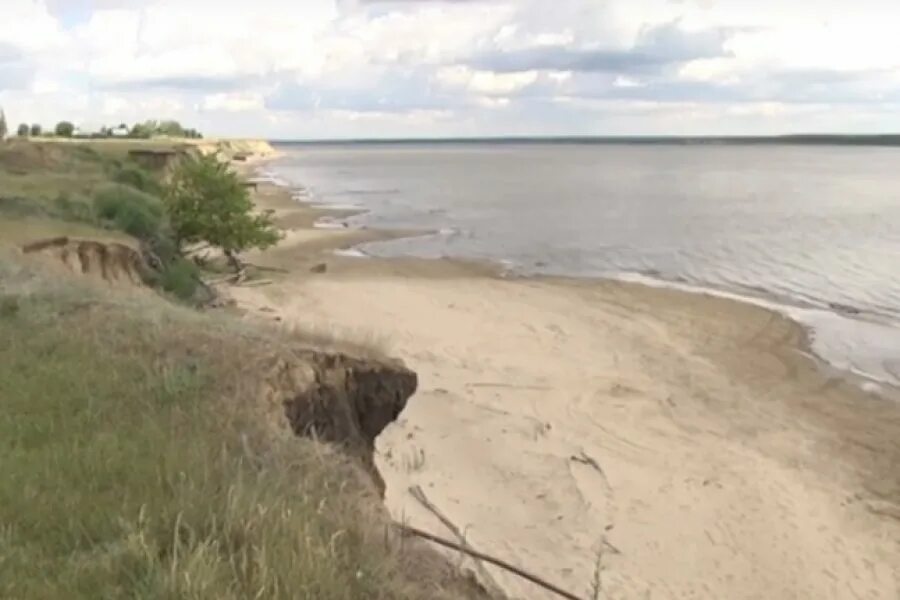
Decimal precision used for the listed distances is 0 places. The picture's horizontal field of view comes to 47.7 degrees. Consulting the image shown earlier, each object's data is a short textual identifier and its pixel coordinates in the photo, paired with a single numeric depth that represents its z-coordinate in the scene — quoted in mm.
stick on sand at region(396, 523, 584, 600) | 5996
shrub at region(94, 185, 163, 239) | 20938
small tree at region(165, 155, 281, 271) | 25203
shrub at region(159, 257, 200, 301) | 17984
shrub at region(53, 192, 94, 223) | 19766
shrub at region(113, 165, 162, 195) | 30844
